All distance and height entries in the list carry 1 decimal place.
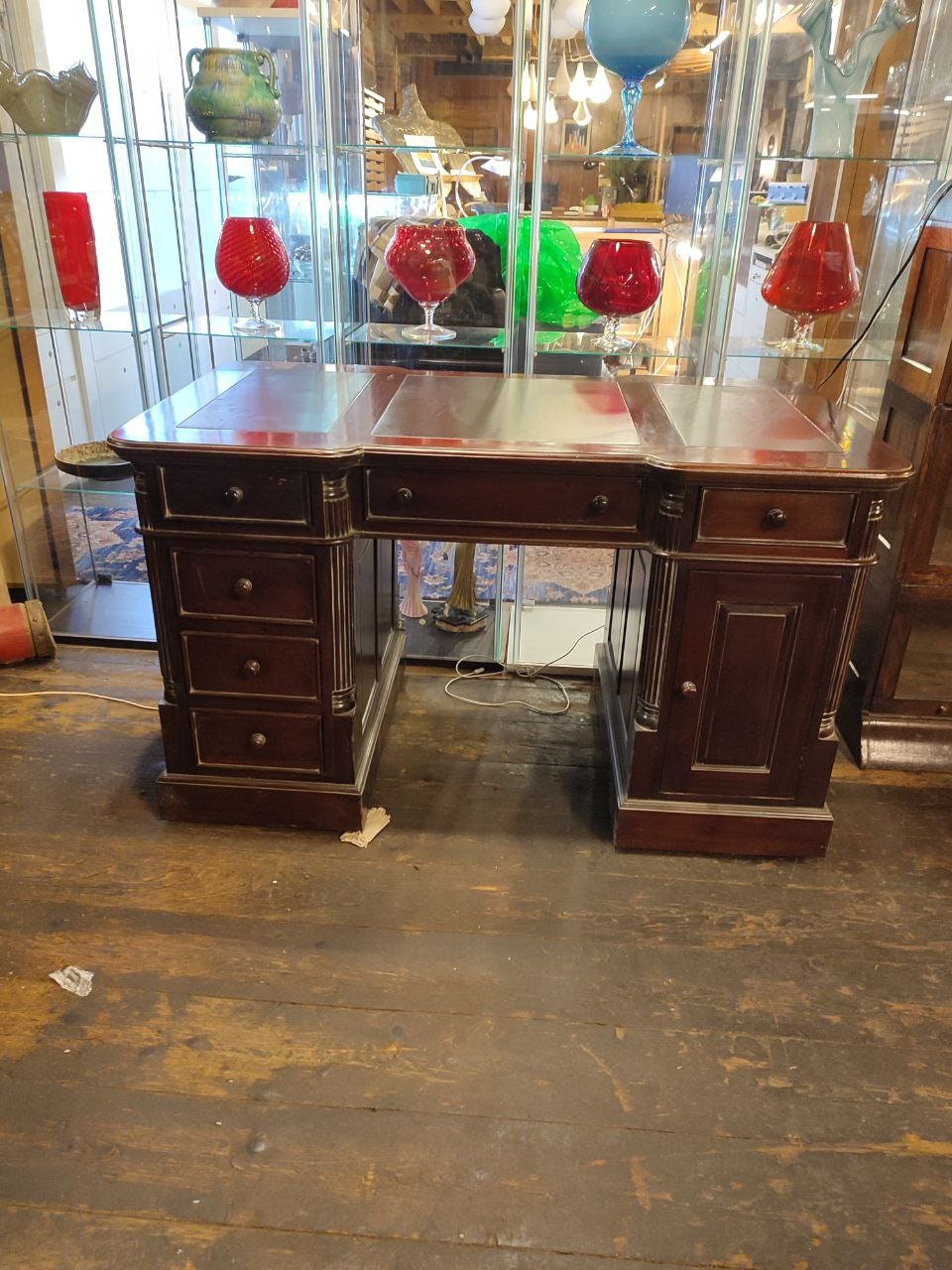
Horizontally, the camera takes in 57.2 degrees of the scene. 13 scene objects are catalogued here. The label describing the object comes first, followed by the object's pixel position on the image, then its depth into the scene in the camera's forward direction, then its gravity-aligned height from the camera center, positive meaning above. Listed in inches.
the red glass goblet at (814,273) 75.1 -5.6
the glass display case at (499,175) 76.1 +1.4
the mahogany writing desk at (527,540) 62.2 -24.2
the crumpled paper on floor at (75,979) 58.9 -48.6
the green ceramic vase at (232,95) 77.4 +7.2
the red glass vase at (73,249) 85.0 -6.1
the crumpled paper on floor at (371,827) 73.3 -48.6
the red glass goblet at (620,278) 76.2 -6.6
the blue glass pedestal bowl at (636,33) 71.2 +12.0
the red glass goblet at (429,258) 78.7 -5.6
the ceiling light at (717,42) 78.0 +12.7
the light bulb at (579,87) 82.8 +9.1
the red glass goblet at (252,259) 81.2 -6.2
